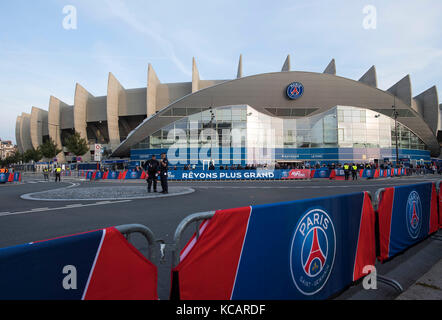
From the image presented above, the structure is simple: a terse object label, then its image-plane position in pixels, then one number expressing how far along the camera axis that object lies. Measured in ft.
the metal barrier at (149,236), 6.37
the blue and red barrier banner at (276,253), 6.76
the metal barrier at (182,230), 6.19
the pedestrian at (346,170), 75.72
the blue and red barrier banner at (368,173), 88.16
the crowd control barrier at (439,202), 18.92
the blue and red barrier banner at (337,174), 85.89
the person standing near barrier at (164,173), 39.52
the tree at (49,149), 196.90
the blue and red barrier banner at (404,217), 12.62
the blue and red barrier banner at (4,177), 77.51
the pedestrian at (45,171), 93.12
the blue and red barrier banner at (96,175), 89.55
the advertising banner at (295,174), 84.48
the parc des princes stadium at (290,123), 138.10
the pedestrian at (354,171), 79.42
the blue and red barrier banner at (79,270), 4.24
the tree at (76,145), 174.16
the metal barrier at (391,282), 9.78
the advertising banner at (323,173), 88.28
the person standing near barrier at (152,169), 40.63
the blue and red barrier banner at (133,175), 89.86
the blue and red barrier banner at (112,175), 92.10
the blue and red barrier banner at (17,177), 81.83
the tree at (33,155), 229.06
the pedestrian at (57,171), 80.82
